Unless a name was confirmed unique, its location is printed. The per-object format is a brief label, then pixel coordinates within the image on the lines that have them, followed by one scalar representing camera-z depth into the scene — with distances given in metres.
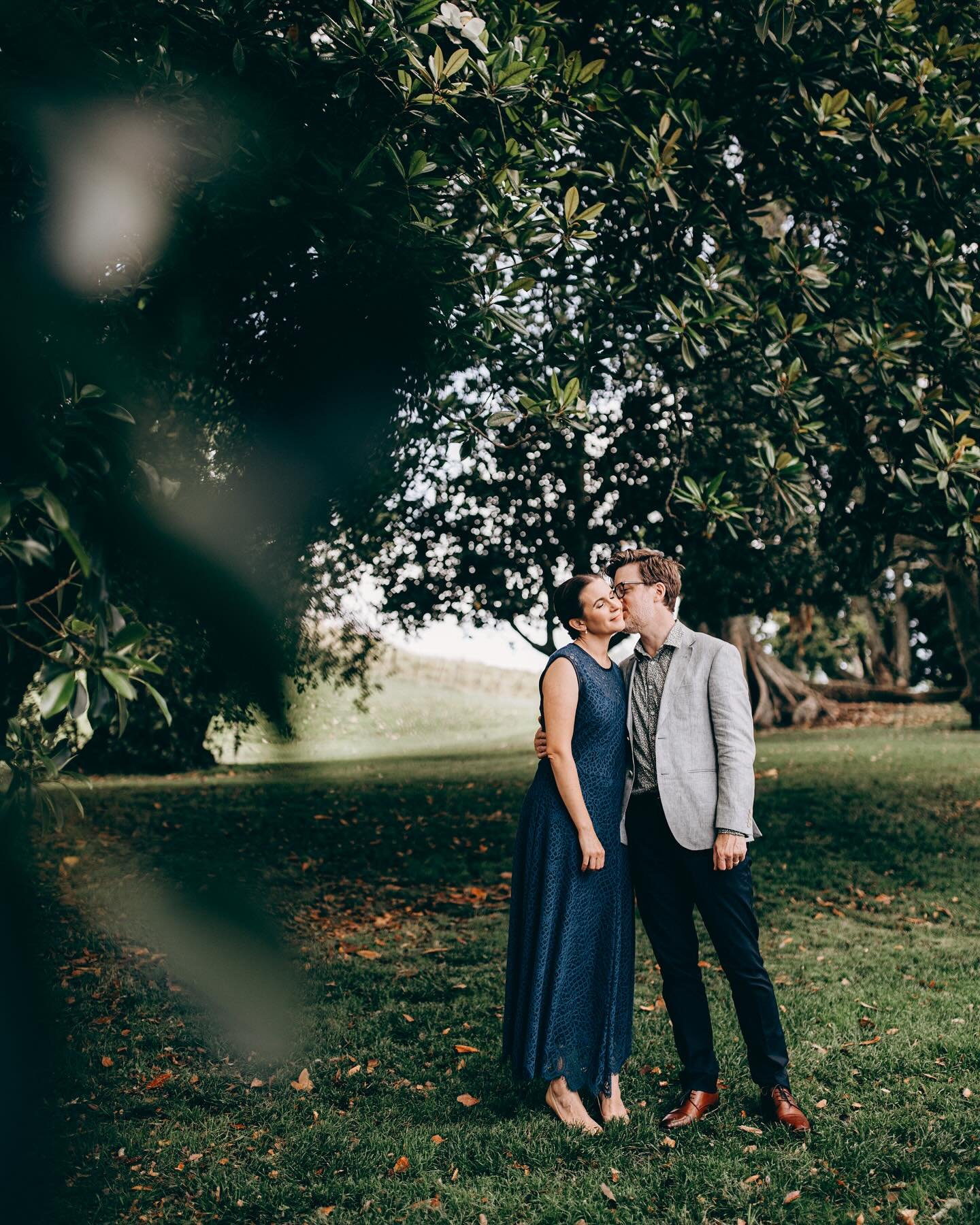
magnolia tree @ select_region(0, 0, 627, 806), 4.86
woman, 4.53
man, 4.42
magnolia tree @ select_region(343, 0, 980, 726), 6.73
